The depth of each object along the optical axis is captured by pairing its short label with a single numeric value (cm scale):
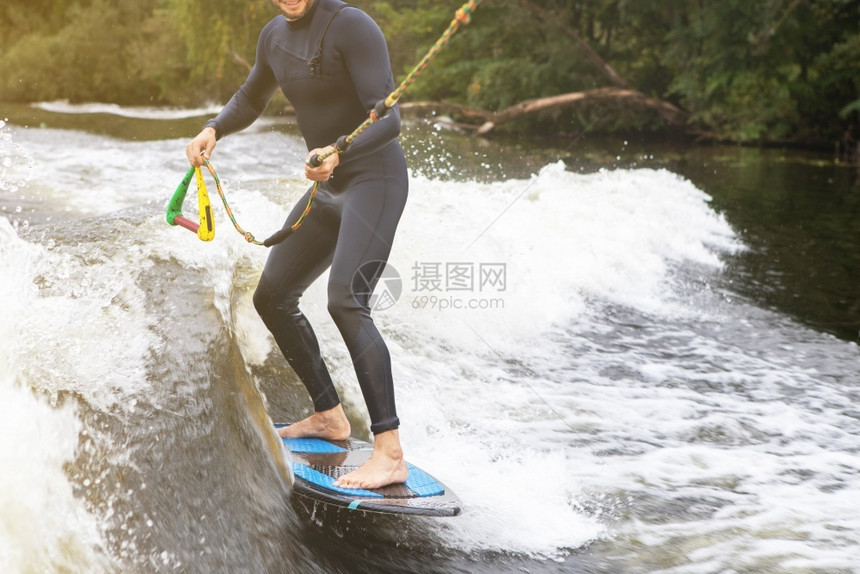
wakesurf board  275
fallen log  2142
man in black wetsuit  286
